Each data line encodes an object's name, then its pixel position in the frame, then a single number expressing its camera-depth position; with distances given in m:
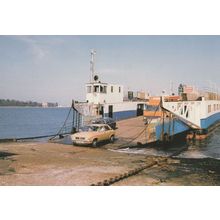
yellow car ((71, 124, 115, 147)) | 18.94
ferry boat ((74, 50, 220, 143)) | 22.02
